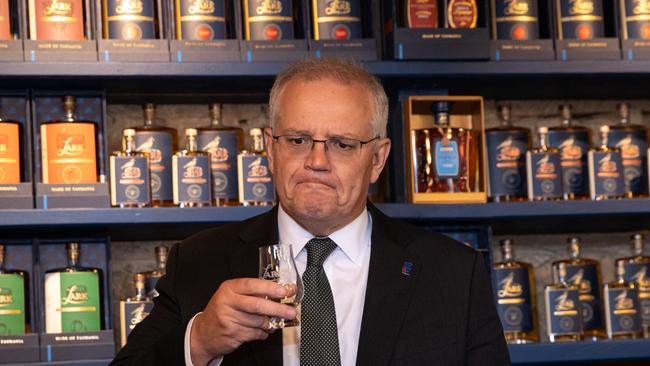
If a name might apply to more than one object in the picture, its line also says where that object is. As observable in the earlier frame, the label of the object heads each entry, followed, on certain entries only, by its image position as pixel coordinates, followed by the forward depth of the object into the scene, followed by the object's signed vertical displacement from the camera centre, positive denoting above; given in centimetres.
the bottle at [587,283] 305 -24
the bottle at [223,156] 287 +15
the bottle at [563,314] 296 -31
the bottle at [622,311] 299 -31
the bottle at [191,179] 281 +9
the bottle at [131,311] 280 -23
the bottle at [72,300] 277 -19
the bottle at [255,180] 284 +8
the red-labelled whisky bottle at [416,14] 292 +50
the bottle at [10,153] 276 +18
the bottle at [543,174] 297 +6
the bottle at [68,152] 278 +18
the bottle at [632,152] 307 +11
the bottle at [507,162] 300 +10
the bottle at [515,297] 298 -26
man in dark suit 189 -10
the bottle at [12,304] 274 -19
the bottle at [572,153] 302 +12
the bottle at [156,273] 288 -14
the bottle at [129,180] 278 +10
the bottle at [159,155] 284 +16
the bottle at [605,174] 298 +5
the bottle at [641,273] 305 -22
